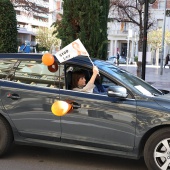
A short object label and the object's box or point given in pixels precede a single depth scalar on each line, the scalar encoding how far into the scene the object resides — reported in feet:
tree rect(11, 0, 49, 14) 78.84
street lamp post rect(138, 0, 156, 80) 32.25
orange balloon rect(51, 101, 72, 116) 15.23
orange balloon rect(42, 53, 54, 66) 16.26
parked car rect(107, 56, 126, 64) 149.38
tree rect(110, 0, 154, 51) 56.24
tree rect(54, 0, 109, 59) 30.50
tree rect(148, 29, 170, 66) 165.58
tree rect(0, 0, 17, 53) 35.22
